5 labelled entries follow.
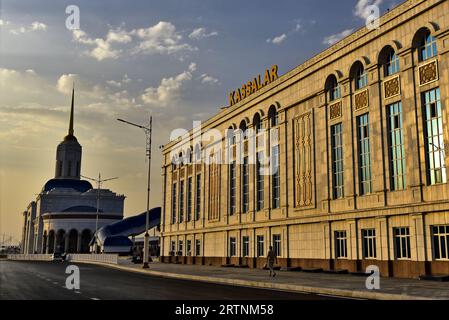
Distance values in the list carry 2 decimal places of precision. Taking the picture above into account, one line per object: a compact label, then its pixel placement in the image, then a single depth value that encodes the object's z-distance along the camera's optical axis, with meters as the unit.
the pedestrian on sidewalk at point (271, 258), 30.64
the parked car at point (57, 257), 88.57
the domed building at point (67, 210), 144.12
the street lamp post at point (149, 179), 43.62
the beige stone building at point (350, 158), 28.38
